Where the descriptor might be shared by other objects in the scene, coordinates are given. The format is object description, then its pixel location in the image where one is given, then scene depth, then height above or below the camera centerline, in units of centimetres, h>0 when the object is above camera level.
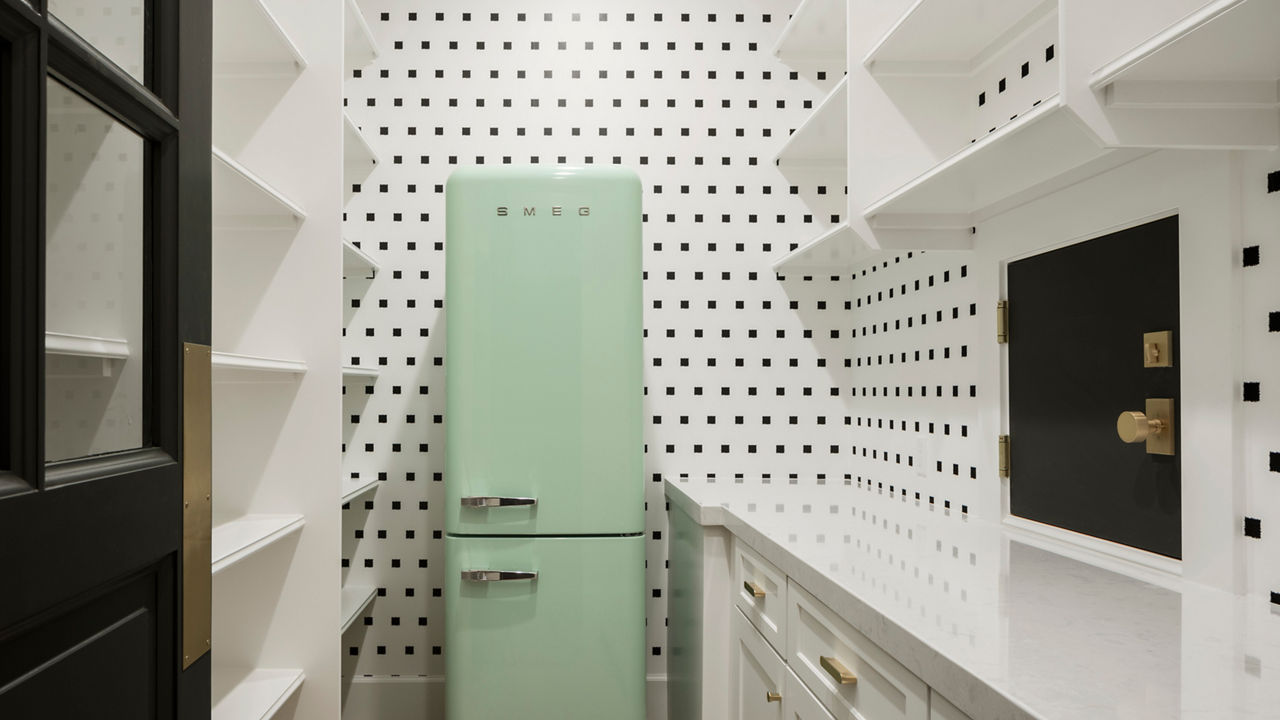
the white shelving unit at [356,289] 228 +29
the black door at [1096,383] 125 -2
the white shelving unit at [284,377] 196 -1
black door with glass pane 69 +3
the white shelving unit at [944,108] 154 +62
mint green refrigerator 204 -22
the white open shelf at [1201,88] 85 +36
